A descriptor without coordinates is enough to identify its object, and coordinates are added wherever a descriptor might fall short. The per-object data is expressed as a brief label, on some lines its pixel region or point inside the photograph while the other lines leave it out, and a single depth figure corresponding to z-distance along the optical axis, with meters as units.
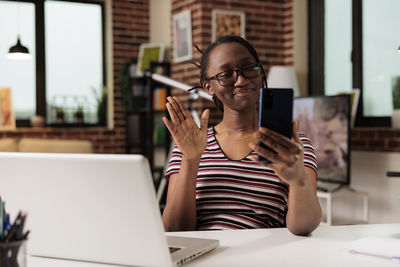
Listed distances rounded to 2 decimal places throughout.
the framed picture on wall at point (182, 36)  4.65
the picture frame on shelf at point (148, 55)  5.30
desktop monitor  3.49
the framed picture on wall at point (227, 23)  4.52
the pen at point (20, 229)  0.88
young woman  1.58
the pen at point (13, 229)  0.88
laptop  0.98
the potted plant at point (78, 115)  5.57
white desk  1.12
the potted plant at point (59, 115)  5.46
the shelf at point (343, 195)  3.53
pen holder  0.87
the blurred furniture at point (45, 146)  4.01
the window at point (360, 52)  3.81
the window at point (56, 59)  5.32
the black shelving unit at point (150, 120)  5.14
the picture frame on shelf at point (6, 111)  4.81
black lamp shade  4.26
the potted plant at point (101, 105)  5.67
